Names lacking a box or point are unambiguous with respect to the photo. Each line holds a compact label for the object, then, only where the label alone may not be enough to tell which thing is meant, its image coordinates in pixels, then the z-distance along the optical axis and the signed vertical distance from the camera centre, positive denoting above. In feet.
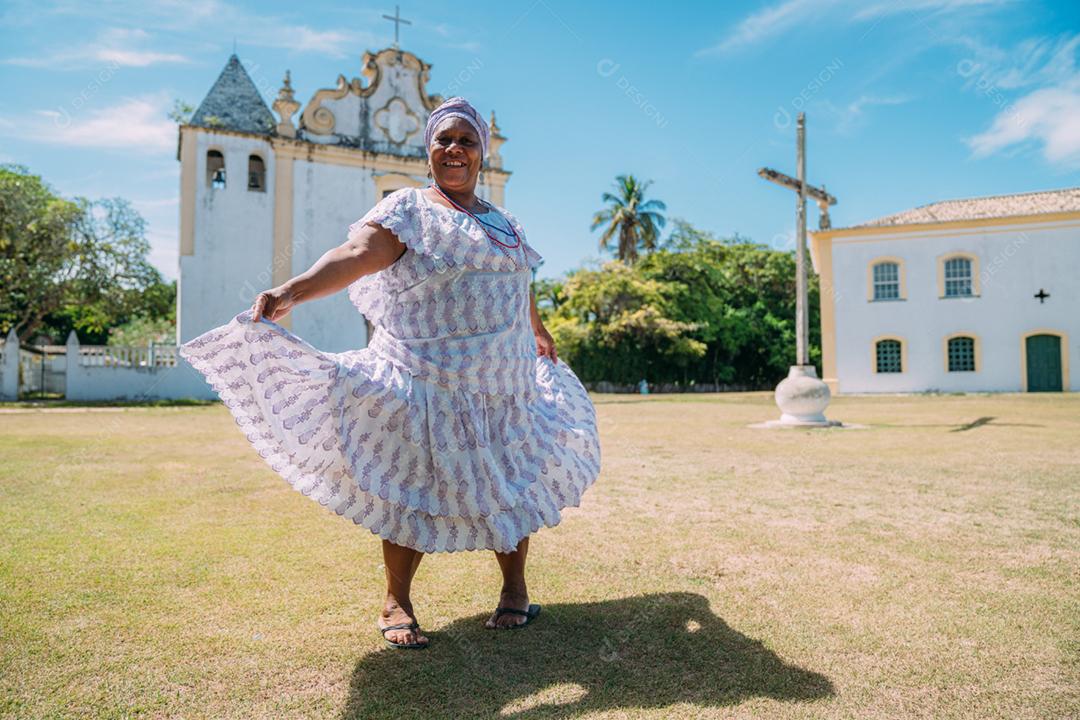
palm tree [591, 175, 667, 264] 119.44 +28.07
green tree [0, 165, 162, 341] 66.08 +12.91
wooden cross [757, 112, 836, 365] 37.29 +9.51
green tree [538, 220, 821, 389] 95.30 +9.41
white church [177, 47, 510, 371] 62.90 +19.97
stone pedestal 35.24 -1.11
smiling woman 7.47 -0.14
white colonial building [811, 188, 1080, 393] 72.79 +8.93
